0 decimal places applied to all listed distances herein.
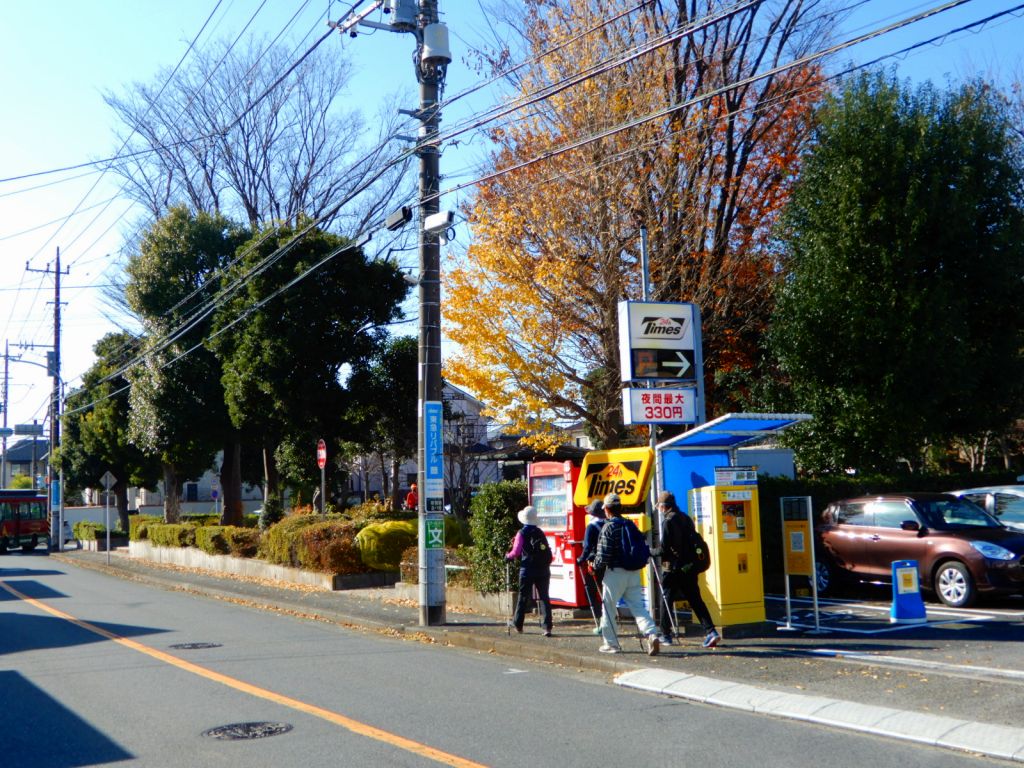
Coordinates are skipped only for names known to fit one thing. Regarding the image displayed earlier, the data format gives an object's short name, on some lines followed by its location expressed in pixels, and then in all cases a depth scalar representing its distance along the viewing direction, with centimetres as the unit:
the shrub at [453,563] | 1603
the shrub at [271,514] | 2833
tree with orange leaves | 2073
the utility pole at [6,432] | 5655
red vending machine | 1338
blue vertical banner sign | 1430
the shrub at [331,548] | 2073
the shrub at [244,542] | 2586
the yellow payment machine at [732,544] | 1150
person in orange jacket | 3116
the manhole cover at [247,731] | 753
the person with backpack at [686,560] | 1088
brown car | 1358
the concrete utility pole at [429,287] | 1426
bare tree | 3294
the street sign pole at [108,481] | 3300
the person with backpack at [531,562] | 1247
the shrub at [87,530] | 4384
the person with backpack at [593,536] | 1125
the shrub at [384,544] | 2062
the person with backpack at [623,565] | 1061
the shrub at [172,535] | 3031
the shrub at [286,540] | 2262
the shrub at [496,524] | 1462
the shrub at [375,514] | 2439
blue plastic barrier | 1239
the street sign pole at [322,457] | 2302
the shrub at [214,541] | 2730
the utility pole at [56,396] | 4475
